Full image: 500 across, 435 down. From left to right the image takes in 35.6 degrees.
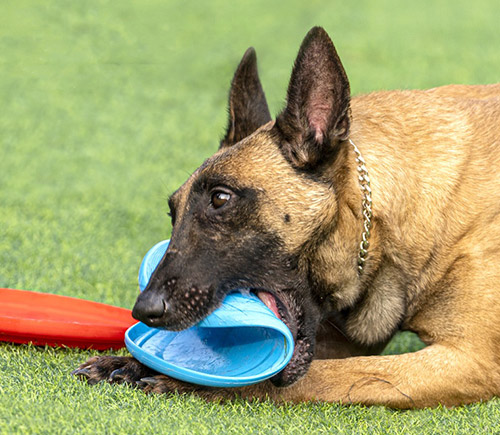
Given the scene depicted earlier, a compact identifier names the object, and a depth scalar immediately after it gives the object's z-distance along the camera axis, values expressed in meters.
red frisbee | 3.85
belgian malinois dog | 3.44
